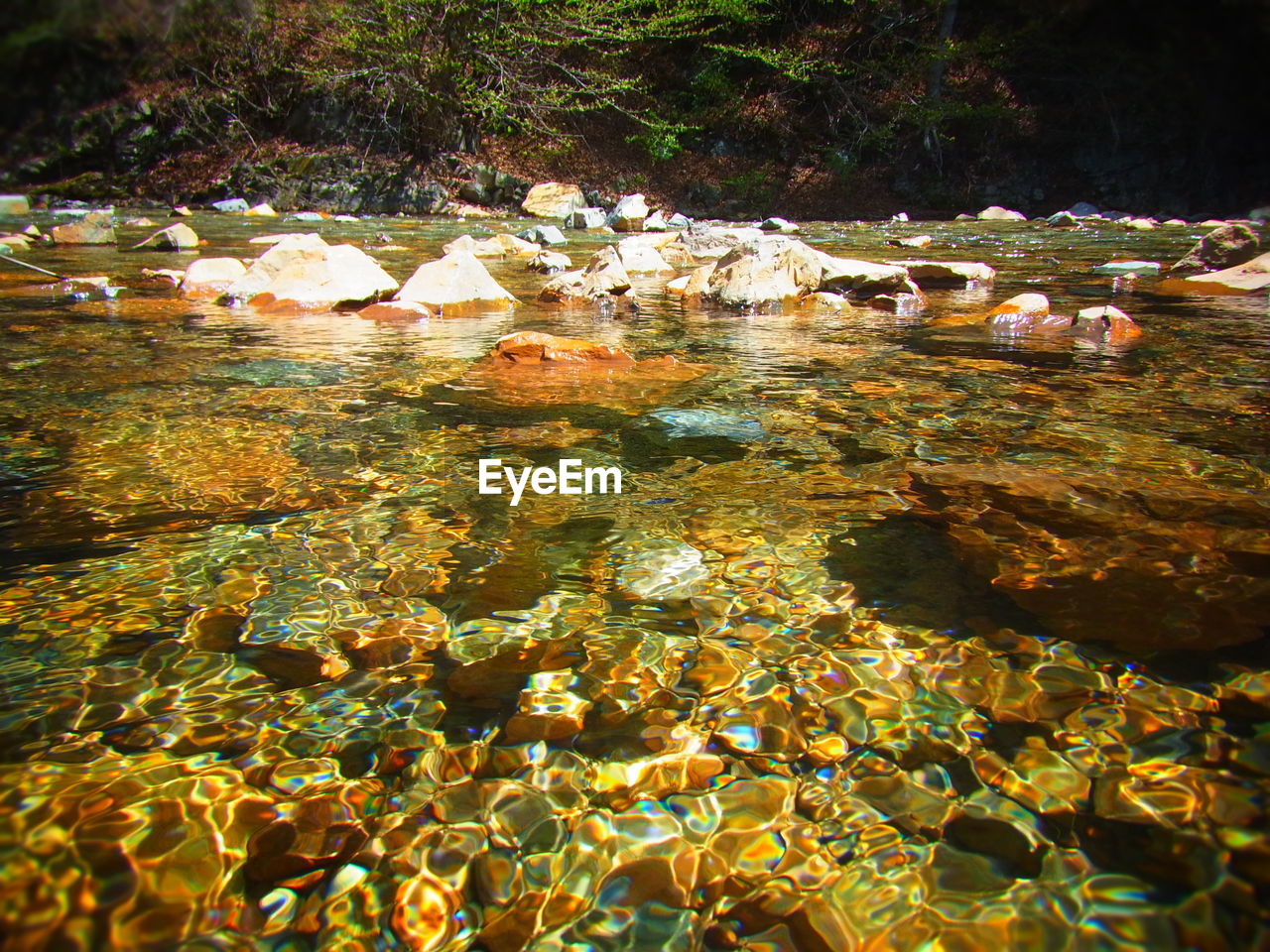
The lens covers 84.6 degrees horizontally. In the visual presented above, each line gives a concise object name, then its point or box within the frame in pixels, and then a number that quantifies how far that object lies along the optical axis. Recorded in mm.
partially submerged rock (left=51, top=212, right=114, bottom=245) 9867
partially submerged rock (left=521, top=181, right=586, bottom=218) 18234
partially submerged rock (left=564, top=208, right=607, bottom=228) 16609
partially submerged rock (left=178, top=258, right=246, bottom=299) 6215
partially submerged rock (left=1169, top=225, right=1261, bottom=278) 7352
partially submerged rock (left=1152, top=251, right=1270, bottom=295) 6410
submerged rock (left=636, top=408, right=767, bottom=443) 2656
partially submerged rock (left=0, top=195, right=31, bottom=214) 13977
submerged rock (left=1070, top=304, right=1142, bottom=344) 4526
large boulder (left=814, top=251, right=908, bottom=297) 6195
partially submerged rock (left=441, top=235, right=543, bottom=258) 10000
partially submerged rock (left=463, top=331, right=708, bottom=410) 3170
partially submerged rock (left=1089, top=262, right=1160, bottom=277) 7883
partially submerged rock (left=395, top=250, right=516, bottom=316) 5699
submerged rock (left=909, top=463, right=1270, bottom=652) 1443
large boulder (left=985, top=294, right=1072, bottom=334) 4883
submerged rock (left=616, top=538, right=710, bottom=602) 1579
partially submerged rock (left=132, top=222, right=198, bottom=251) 9727
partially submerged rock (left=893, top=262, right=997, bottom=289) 7297
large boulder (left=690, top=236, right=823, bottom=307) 5996
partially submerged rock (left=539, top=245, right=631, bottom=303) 6195
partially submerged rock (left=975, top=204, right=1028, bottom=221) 18281
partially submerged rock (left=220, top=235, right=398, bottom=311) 5629
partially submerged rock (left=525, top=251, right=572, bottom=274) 8508
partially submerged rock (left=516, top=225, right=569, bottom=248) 12141
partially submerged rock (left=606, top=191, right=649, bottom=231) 15555
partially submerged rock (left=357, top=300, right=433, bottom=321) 5324
